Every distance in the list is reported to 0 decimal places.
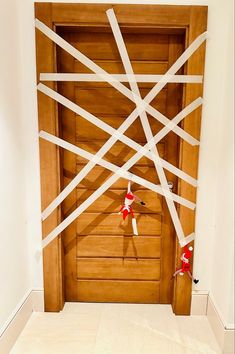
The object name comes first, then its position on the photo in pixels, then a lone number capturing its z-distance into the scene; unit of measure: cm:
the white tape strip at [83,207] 218
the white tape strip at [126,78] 201
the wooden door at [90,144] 195
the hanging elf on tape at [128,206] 217
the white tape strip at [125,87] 197
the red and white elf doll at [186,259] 217
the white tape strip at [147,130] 196
